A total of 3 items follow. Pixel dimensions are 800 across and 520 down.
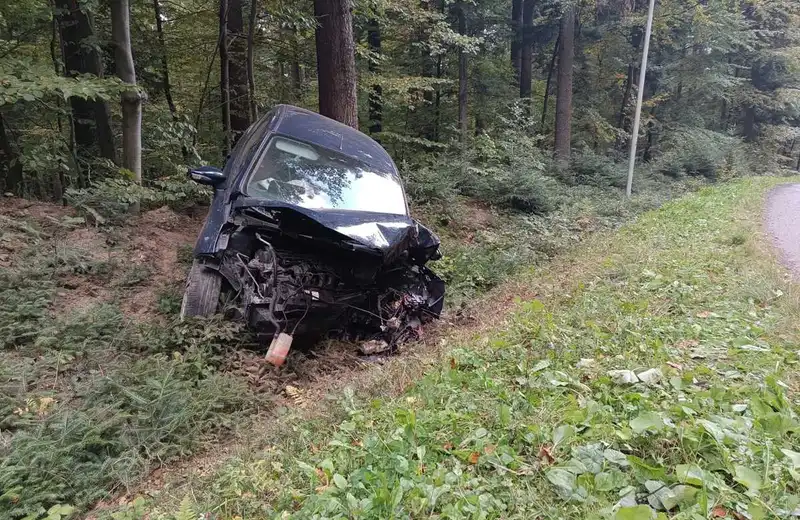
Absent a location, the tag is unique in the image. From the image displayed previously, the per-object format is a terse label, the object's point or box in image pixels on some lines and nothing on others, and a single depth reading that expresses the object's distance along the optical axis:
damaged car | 3.96
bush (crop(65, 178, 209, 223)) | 6.11
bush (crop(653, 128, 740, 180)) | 19.92
